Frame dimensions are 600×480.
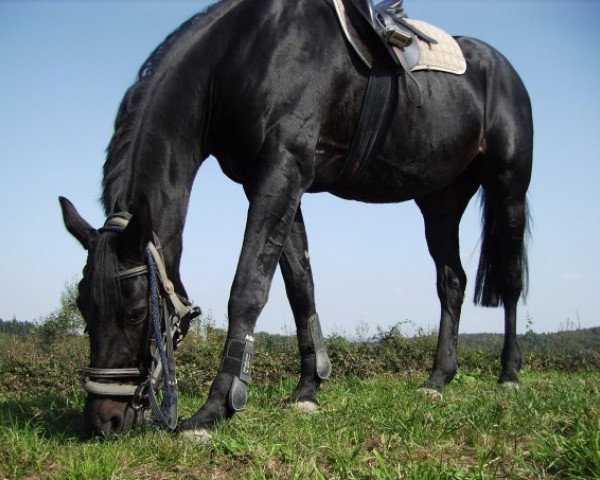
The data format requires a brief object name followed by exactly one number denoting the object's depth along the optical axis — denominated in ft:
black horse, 11.02
